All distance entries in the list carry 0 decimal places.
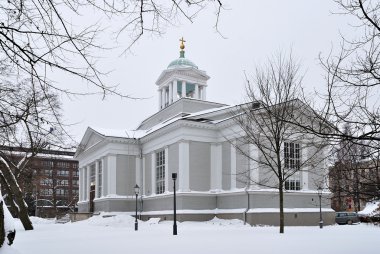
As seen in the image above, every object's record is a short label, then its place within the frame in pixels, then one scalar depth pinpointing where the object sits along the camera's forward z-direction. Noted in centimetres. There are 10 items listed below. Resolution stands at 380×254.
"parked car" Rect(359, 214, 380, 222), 3981
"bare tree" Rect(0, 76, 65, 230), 2078
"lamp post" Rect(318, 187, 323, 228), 2781
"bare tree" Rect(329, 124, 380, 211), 1076
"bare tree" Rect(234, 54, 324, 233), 2064
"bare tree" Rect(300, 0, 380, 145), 947
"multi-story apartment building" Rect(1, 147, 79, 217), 10181
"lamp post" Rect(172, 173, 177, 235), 2018
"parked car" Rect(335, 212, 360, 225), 3947
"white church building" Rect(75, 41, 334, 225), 3044
